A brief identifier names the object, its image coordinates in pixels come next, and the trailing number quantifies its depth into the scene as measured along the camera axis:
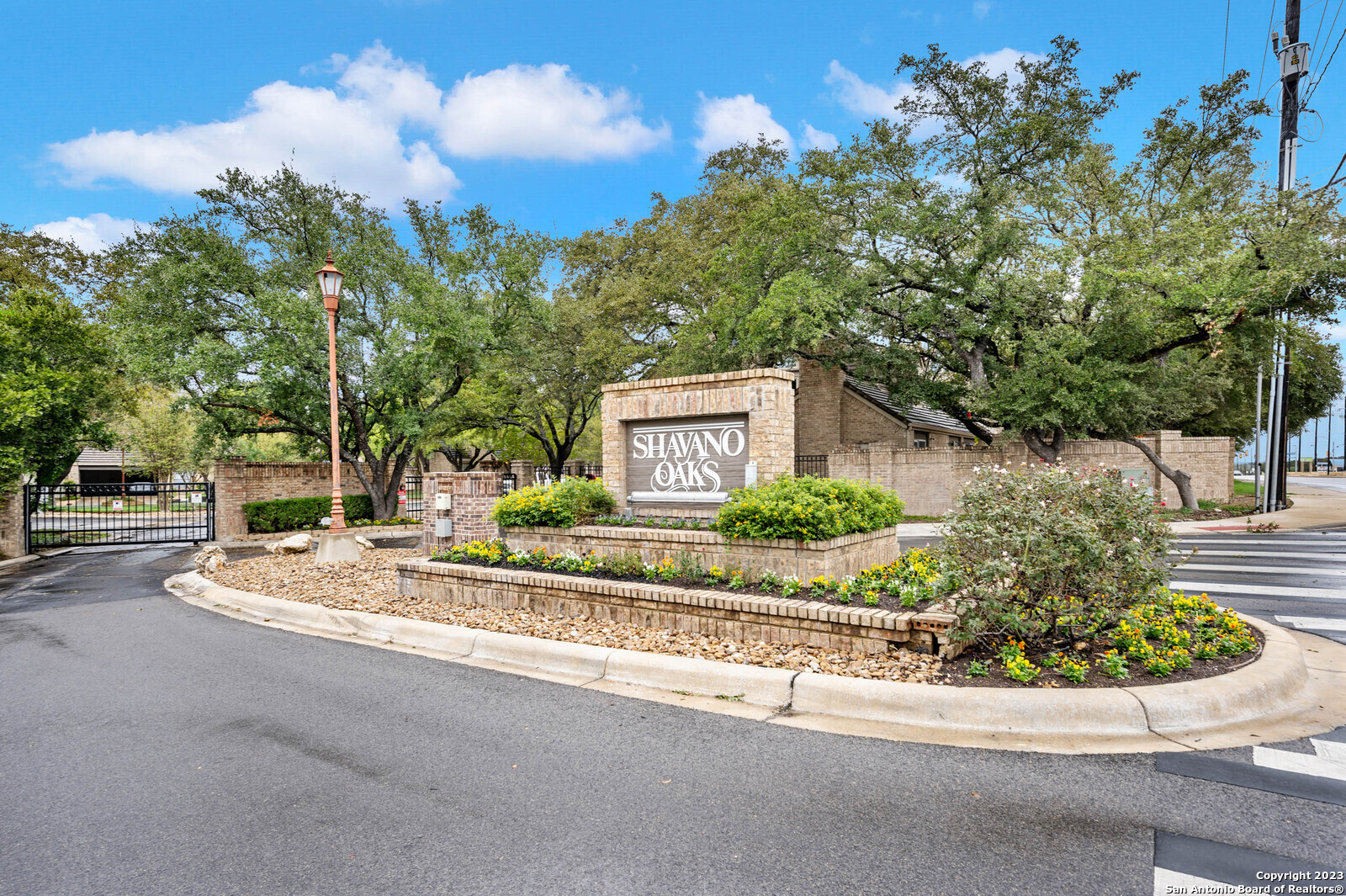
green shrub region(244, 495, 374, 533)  19.81
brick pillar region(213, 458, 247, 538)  19.73
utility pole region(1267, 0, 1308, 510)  18.33
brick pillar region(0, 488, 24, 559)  16.59
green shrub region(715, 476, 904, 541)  6.97
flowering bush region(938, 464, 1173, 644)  4.92
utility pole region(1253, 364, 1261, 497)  20.42
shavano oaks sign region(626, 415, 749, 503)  8.59
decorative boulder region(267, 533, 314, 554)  14.23
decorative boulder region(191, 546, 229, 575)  12.77
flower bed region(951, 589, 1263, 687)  4.74
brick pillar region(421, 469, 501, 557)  9.85
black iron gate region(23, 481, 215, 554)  18.20
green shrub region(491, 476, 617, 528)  8.85
